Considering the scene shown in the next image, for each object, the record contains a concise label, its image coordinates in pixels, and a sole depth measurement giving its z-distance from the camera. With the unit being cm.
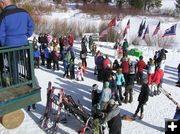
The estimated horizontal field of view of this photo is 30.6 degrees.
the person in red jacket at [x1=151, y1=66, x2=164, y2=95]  1484
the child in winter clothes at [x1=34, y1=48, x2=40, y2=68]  1886
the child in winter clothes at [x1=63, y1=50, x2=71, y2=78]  1753
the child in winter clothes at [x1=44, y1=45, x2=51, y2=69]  1915
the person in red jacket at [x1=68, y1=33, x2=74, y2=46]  2233
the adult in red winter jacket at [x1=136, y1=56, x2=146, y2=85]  1603
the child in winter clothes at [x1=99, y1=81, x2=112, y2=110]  1199
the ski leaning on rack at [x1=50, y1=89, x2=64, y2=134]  1155
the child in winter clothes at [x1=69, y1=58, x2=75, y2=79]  1730
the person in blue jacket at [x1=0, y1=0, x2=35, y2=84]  630
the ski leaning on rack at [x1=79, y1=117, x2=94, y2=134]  1105
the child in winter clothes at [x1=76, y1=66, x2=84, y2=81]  1731
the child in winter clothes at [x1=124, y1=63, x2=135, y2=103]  1416
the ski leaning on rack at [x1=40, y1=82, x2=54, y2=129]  1206
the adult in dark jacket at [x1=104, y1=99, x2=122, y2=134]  1004
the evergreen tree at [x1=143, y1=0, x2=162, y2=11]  6187
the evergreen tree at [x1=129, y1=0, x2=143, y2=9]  5775
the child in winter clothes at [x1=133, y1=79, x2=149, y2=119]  1218
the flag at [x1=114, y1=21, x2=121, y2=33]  2564
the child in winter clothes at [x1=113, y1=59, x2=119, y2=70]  1750
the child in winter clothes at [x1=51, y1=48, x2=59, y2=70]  1866
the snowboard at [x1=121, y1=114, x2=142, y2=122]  1281
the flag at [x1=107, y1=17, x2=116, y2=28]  2396
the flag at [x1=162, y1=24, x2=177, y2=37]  2205
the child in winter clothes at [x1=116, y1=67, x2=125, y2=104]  1421
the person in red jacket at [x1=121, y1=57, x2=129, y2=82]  1539
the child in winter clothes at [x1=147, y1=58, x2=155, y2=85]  1530
